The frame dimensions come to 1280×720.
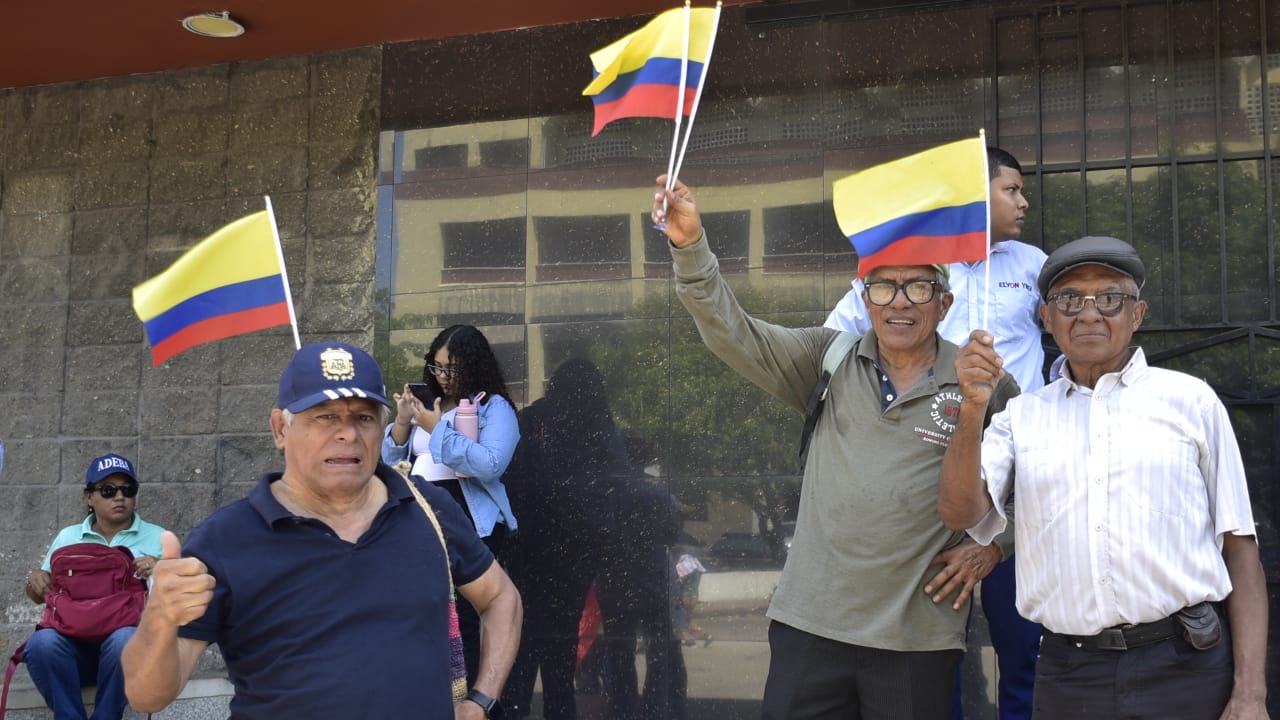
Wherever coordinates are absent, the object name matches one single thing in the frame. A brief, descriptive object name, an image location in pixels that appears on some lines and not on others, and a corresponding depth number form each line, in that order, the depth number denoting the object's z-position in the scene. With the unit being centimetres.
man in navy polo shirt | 280
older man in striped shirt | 314
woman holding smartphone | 549
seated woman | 603
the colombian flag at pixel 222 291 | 336
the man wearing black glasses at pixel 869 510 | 353
